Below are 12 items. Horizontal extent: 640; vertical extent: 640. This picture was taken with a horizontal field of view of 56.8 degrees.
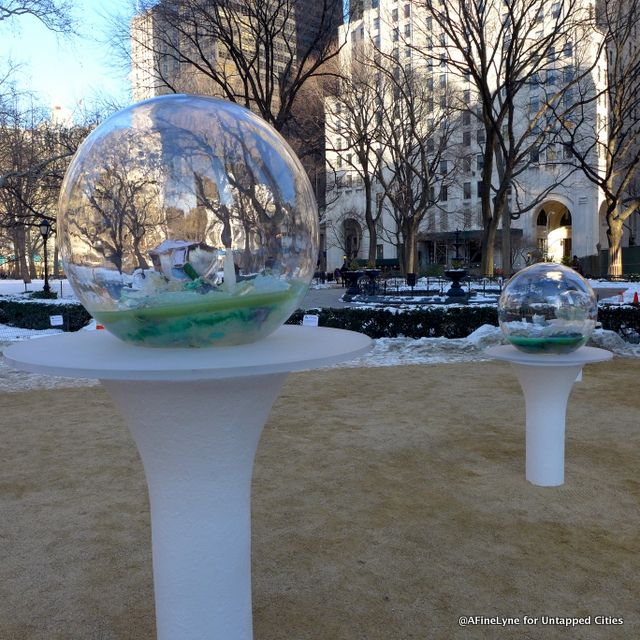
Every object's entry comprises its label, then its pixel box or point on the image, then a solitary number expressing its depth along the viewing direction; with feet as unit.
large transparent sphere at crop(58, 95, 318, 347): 6.70
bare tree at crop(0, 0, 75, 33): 63.46
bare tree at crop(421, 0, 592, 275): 57.36
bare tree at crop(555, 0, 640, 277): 65.31
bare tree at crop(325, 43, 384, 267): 94.27
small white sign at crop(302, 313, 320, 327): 34.06
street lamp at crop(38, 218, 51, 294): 82.22
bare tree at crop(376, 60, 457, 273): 98.06
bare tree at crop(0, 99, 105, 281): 79.00
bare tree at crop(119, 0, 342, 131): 60.39
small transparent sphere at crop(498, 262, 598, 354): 15.70
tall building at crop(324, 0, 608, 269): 159.48
